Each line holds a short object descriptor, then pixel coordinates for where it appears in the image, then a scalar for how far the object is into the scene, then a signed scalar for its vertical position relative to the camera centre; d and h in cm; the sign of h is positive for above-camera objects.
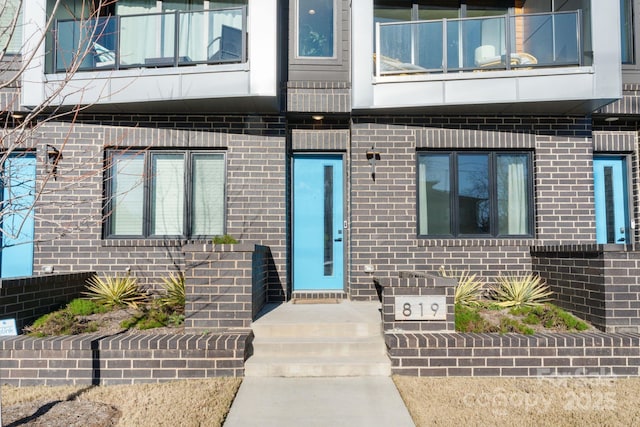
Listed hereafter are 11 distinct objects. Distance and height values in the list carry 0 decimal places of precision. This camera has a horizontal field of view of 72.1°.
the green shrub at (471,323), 526 -112
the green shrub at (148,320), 544 -113
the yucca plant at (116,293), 632 -91
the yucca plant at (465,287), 620 -83
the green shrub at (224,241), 579 -13
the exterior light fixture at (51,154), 696 +124
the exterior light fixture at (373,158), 726 +122
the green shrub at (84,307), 591 -104
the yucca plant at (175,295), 607 -90
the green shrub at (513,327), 521 -116
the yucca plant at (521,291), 624 -90
